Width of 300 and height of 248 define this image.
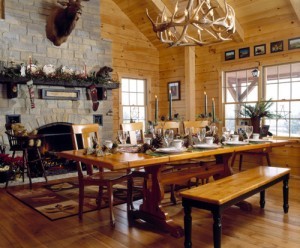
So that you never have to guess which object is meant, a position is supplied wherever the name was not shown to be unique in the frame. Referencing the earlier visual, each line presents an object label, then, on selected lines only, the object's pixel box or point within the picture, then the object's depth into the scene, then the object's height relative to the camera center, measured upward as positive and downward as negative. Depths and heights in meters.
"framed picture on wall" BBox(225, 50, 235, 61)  5.68 +1.12
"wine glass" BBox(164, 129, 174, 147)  2.70 -0.21
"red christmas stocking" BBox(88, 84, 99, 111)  5.36 +0.36
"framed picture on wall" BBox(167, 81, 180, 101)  6.61 +0.55
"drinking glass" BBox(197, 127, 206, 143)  2.93 -0.21
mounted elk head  4.82 +1.56
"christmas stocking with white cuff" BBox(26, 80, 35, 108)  4.65 +0.36
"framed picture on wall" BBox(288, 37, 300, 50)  4.81 +1.12
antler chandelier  2.56 +0.83
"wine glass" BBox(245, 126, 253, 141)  3.20 -0.19
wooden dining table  2.16 -0.36
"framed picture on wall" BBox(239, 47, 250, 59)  5.46 +1.11
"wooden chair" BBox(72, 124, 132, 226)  2.78 -0.62
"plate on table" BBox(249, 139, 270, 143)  3.30 -0.32
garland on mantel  4.46 +0.67
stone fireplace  4.69 +1.09
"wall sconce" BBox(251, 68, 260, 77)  5.30 +0.72
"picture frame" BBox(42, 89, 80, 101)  4.93 +0.36
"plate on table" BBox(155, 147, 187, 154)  2.45 -0.31
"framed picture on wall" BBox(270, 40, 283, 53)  5.02 +1.12
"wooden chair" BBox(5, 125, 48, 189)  4.20 -0.42
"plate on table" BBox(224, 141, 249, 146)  2.96 -0.31
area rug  3.23 -1.04
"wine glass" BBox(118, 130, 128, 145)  2.90 -0.21
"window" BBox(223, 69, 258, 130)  5.51 +0.40
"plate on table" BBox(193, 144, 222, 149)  2.72 -0.31
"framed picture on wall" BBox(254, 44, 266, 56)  5.25 +1.12
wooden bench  2.04 -0.60
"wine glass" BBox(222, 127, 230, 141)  3.26 -0.23
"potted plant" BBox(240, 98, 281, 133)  4.75 -0.03
